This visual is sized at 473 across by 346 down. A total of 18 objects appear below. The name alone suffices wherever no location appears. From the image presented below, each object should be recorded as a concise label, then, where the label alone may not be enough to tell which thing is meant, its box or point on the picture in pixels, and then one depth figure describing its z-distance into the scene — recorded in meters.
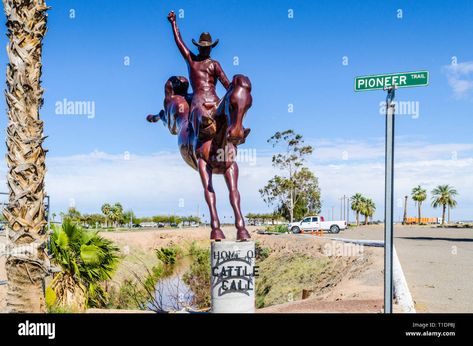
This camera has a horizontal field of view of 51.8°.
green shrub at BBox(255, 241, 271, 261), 24.71
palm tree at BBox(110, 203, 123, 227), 74.19
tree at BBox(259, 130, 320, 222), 43.66
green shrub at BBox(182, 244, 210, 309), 16.06
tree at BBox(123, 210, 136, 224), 75.12
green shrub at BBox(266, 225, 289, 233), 37.08
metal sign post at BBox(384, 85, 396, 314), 5.08
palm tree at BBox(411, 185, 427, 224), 87.00
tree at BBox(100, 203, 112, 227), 73.94
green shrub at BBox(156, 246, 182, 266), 26.83
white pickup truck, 37.44
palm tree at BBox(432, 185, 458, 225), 82.12
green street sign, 5.25
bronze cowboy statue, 5.99
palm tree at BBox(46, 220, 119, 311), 9.41
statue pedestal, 6.50
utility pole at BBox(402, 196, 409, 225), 78.36
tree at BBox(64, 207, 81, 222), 61.44
